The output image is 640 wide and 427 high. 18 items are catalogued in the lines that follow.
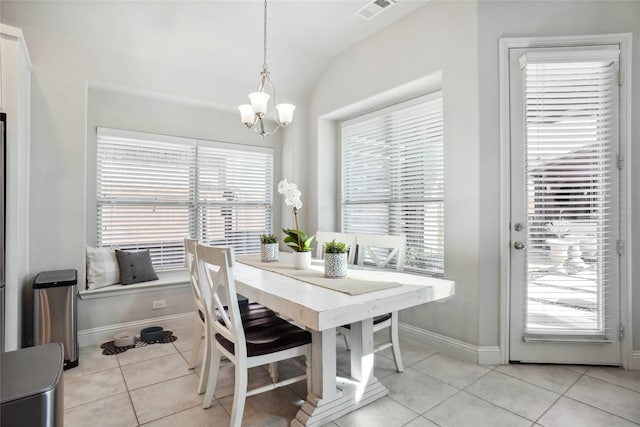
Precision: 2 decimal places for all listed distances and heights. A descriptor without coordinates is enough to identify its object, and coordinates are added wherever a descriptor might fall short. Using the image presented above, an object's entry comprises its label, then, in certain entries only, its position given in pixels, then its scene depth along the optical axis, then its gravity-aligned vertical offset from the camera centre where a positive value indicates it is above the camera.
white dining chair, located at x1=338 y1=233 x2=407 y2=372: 2.37 -0.37
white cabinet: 2.27 +0.37
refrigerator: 2.21 -0.01
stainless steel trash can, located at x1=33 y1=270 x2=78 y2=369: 2.51 -0.73
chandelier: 2.41 +0.79
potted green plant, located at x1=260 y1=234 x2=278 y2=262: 2.82 -0.28
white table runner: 1.87 -0.40
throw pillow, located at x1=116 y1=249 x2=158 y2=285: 3.26 -0.50
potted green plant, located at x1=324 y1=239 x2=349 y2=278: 2.18 -0.29
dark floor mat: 2.85 -1.15
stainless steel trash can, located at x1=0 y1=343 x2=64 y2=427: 0.90 -0.49
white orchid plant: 2.36 -0.12
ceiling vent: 2.98 +1.91
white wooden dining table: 1.58 -0.46
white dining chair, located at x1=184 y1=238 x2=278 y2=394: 2.20 -0.67
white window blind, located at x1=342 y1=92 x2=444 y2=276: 3.21 +0.43
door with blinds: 2.46 +0.08
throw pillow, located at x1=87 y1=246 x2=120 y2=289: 3.10 -0.49
